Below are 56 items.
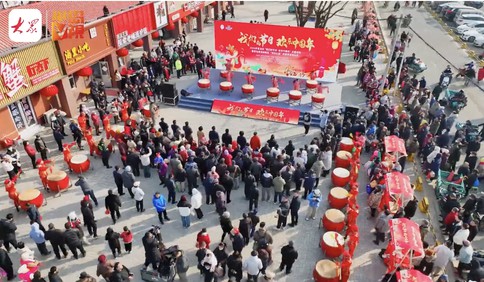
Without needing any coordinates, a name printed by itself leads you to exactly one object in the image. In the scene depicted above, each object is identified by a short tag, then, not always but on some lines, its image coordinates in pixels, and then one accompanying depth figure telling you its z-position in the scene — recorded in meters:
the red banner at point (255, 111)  19.75
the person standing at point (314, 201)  12.85
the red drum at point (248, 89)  21.02
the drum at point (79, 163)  15.60
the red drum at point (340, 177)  14.73
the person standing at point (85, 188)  13.05
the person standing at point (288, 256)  10.77
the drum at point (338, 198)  13.55
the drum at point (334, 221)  12.59
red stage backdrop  19.95
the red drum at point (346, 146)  16.23
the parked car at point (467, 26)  32.00
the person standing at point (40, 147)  15.98
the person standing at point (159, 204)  12.37
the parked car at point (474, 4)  40.31
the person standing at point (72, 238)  11.16
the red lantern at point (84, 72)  19.84
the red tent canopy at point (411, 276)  9.38
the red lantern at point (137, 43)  24.22
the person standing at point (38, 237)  11.30
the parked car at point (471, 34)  30.78
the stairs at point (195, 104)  21.17
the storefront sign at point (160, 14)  25.05
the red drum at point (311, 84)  21.08
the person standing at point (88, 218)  11.88
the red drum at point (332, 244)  11.72
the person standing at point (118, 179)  13.57
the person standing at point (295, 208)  12.41
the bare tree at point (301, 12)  26.54
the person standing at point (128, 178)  13.36
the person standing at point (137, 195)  12.92
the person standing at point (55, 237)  11.12
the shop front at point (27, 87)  15.97
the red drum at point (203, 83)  21.84
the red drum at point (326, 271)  10.78
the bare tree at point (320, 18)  26.82
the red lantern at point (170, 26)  27.52
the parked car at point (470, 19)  33.25
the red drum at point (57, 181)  14.48
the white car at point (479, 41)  30.14
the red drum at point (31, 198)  13.53
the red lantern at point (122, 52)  22.63
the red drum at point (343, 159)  15.67
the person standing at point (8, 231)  11.55
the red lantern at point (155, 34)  26.24
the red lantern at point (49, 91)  17.92
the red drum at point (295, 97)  20.44
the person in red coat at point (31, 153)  15.48
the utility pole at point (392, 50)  19.17
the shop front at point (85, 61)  18.95
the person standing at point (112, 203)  12.50
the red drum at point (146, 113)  19.14
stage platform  20.61
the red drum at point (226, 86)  21.34
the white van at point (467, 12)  34.59
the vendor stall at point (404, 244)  10.23
